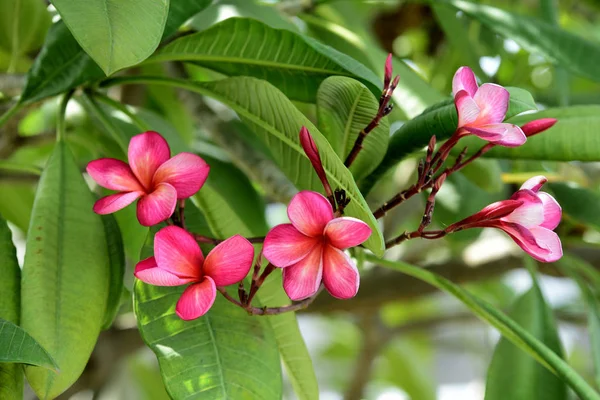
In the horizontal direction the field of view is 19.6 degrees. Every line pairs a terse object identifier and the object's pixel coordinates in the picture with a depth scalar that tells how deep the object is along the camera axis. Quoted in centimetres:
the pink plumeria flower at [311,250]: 101
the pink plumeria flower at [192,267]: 104
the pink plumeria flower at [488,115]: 105
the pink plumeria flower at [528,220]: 105
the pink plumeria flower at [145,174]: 109
